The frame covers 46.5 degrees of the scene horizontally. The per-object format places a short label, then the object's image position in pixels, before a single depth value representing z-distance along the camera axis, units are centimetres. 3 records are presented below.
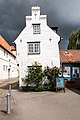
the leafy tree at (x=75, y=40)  1965
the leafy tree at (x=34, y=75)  796
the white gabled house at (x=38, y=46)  874
